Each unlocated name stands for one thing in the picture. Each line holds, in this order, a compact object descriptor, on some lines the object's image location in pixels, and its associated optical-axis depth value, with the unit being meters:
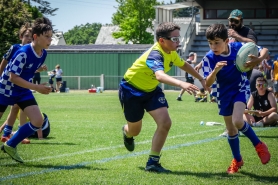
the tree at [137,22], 68.56
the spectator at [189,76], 24.76
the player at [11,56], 8.16
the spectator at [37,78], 31.99
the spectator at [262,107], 12.42
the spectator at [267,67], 23.00
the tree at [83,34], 127.62
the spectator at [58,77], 35.41
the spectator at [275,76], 21.02
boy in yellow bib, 6.81
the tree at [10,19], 36.22
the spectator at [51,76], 36.25
